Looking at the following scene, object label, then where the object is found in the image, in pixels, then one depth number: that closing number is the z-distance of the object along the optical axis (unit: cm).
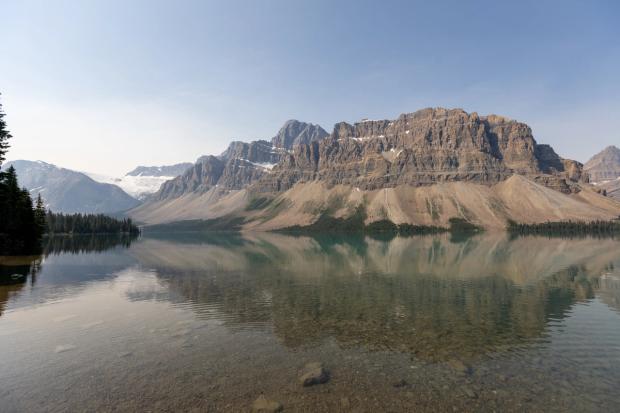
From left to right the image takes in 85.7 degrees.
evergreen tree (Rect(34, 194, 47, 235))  12062
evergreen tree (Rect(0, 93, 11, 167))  6169
